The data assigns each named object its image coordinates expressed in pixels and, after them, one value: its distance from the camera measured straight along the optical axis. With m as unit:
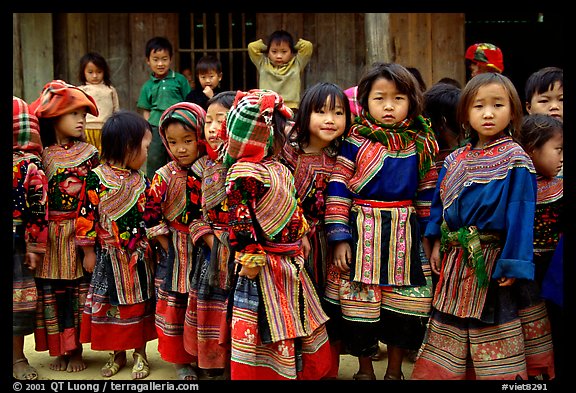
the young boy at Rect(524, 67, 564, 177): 3.76
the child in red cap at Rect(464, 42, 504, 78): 5.04
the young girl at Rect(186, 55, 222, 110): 6.48
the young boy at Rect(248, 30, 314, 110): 6.53
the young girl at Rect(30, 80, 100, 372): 3.72
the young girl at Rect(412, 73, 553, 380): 2.96
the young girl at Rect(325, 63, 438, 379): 3.25
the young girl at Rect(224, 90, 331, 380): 2.95
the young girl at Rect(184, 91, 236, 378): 3.26
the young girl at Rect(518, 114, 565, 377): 3.25
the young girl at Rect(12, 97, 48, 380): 3.49
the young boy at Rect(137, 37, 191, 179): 6.62
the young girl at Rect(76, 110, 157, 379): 3.63
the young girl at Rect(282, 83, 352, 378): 3.33
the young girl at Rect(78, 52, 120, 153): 6.55
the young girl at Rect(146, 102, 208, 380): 3.49
